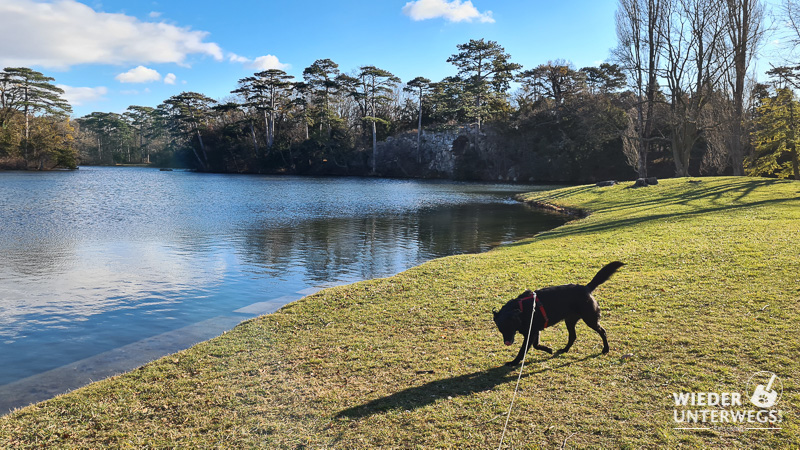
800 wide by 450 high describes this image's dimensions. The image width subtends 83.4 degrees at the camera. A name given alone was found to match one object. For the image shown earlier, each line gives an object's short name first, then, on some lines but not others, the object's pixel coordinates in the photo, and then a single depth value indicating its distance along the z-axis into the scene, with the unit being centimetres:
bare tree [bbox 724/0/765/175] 3198
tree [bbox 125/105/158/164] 14450
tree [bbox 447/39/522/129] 7612
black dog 602
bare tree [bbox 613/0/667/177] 3617
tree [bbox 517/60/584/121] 7019
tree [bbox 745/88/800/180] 2728
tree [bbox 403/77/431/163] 8688
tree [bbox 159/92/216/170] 10406
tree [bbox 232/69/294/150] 9056
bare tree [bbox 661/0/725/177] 3338
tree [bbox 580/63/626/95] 6788
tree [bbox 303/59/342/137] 8619
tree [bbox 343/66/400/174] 8519
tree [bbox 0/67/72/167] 8144
